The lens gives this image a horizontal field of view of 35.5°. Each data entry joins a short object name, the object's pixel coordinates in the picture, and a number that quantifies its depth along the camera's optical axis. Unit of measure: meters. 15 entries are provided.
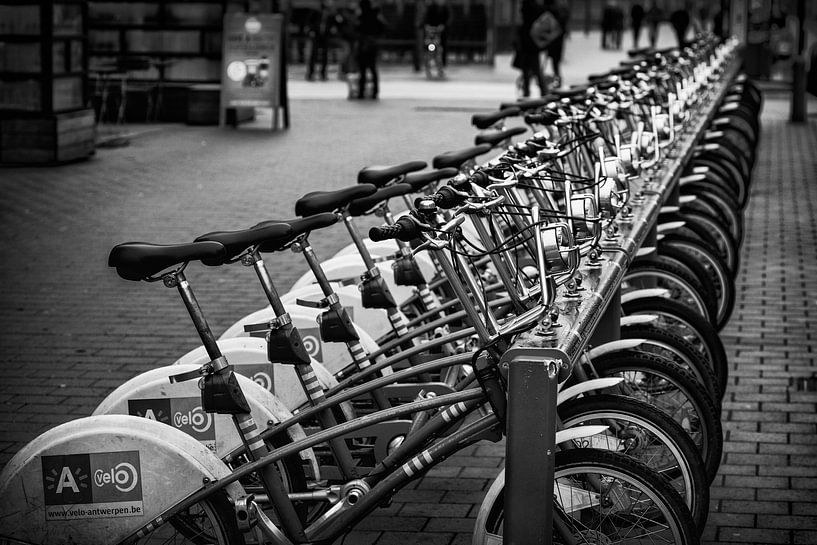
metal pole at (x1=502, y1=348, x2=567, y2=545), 3.11
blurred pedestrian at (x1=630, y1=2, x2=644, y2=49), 42.94
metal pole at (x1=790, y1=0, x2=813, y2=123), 18.84
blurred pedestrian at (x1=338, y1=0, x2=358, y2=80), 26.97
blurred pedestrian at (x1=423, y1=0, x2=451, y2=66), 31.12
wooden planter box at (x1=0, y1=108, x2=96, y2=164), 14.11
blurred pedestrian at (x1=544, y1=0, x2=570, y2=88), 22.23
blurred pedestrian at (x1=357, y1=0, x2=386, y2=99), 22.77
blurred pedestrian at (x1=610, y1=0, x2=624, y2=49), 44.28
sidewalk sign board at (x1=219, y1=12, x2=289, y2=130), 17.73
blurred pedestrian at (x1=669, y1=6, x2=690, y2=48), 29.45
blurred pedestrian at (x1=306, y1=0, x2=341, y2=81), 28.72
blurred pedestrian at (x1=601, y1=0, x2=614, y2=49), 43.97
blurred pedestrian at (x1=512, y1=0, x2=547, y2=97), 21.56
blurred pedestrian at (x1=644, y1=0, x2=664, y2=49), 44.16
